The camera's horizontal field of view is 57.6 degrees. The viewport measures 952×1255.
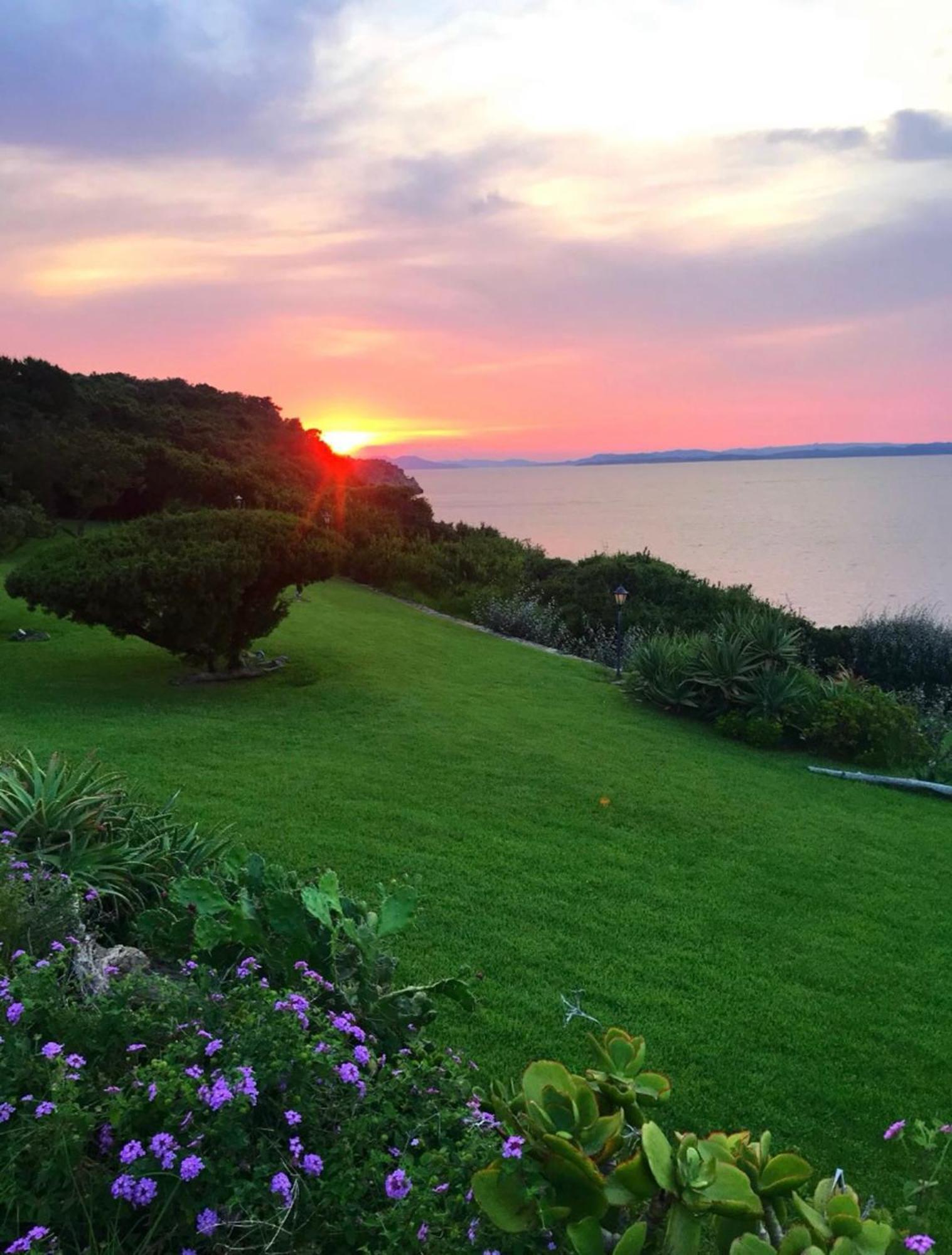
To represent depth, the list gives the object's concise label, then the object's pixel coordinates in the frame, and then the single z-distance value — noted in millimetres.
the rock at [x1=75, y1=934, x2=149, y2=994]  2689
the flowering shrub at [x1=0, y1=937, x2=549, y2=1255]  1745
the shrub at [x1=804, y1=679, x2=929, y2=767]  9852
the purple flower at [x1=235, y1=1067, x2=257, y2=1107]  1832
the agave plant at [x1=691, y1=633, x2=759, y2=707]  10859
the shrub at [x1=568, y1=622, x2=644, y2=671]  15430
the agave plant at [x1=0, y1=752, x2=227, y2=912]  3820
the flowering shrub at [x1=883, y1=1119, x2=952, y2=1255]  1747
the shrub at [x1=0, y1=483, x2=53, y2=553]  14172
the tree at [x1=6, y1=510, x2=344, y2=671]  8742
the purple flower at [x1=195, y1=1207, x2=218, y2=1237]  1682
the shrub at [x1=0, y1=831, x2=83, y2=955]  2812
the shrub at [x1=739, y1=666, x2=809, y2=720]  10461
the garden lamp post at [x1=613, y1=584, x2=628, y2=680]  13175
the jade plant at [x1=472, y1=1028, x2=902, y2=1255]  1570
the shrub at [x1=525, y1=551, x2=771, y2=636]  17875
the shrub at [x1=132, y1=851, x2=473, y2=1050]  2795
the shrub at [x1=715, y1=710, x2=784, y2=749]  10086
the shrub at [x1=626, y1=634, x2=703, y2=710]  11078
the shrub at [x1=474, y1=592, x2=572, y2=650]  16969
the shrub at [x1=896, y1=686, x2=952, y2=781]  9344
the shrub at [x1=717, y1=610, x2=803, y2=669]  11148
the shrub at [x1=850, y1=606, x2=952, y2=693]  16359
